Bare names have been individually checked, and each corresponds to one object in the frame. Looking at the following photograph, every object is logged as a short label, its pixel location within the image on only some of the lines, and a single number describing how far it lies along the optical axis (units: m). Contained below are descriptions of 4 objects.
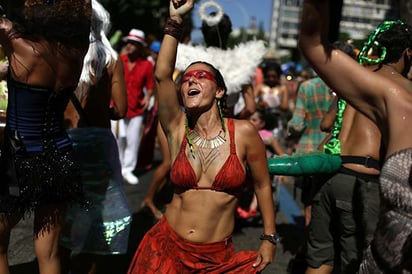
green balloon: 3.43
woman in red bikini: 2.72
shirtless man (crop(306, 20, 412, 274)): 3.18
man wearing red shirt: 7.63
